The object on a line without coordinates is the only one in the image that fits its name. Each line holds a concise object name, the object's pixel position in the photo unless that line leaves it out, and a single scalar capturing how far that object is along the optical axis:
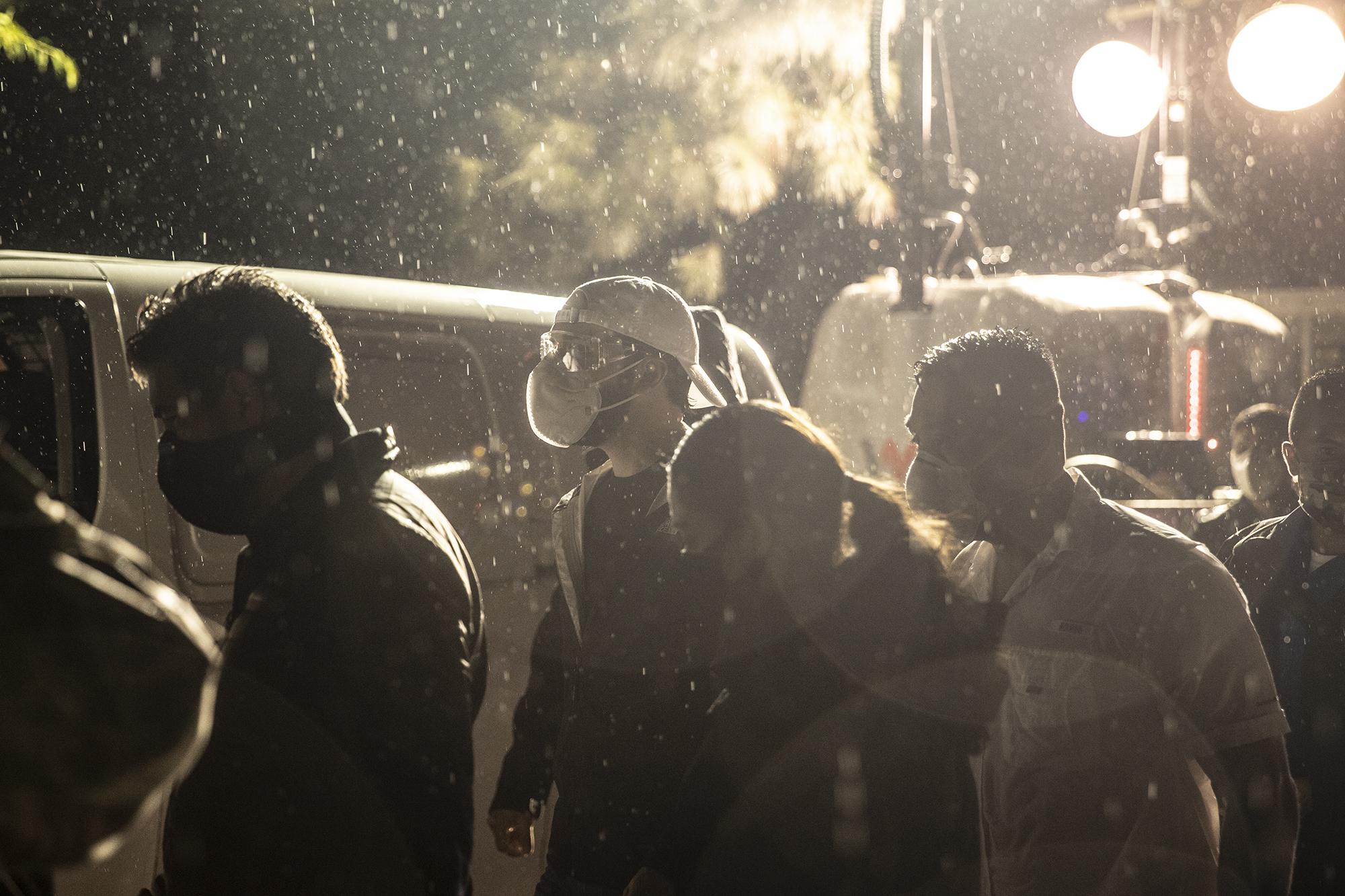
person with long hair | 2.26
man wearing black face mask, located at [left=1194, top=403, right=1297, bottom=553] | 5.20
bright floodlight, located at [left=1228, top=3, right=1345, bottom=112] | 6.56
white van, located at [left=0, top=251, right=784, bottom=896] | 3.61
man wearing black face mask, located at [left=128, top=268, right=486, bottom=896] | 2.05
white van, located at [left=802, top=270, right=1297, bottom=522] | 9.87
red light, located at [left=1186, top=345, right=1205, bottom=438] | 9.91
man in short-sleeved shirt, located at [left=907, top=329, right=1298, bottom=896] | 2.60
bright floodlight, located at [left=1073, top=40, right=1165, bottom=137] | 7.59
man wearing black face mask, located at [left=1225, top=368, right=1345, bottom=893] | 3.62
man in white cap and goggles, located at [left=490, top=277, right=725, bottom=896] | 2.97
